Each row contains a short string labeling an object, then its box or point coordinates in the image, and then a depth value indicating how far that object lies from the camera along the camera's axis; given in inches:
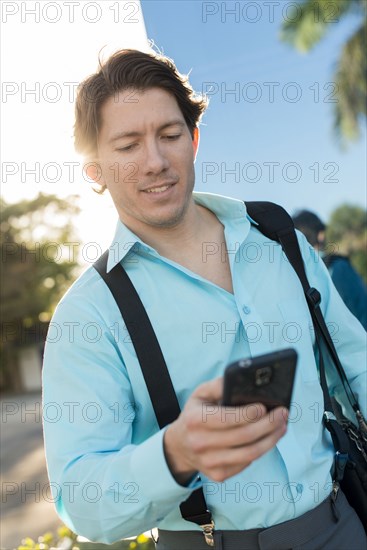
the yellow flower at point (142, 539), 118.6
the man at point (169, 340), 55.0
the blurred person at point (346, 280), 154.9
